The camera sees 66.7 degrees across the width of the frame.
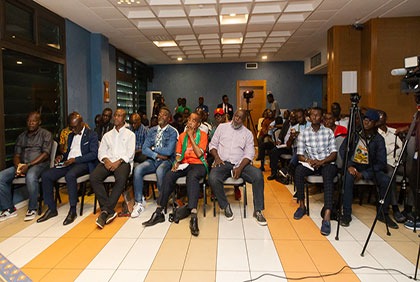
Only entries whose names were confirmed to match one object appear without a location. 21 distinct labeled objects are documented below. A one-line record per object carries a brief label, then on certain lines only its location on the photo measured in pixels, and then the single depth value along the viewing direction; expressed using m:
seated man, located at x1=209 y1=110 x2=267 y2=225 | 3.73
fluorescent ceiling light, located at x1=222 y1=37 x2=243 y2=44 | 7.32
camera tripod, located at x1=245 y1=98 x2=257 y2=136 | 10.47
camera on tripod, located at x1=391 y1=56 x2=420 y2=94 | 2.61
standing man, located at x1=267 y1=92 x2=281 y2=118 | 8.75
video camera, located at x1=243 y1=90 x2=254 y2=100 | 8.39
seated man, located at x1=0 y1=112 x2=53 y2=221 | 3.86
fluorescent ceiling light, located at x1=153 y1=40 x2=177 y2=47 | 7.56
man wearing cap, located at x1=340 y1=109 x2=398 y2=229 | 3.58
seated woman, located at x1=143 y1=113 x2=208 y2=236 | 3.65
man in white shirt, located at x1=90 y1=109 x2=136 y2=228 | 3.76
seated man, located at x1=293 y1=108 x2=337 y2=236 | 3.78
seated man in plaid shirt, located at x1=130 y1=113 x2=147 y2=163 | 4.66
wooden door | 10.84
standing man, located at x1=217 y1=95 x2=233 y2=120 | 9.24
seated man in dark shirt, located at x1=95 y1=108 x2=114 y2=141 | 5.17
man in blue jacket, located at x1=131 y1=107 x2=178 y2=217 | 3.97
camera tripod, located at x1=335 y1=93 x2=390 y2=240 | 3.12
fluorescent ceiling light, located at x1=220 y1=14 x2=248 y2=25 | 5.78
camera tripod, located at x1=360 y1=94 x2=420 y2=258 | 2.70
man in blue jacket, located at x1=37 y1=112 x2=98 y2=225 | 3.83
